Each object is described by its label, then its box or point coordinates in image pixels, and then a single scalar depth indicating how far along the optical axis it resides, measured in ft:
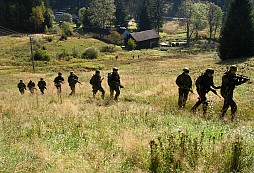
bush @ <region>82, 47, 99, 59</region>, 219.00
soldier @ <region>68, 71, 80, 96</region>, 64.13
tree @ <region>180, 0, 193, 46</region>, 285.84
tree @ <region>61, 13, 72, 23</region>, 361.51
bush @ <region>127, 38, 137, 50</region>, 265.13
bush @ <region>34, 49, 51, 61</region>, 203.92
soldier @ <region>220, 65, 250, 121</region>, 36.58
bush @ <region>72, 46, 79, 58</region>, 222.54
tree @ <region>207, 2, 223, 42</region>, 287.48
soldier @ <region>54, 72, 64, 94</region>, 65.00
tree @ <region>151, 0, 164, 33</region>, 319.47
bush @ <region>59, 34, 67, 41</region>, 268.41
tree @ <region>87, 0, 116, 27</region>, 320.70
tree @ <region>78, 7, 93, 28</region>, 338.13
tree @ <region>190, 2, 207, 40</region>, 281.13
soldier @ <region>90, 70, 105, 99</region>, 56.49
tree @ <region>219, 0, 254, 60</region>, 134.62
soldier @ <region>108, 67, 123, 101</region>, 52.34
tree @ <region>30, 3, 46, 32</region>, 290.97
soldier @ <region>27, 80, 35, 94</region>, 73.72
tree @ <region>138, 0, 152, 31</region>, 319.47
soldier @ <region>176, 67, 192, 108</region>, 43.21
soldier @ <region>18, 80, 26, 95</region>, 73.20
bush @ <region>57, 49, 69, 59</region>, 217.15
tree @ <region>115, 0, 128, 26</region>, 350.74
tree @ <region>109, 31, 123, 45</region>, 295.07
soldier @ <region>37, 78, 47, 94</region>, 70.18
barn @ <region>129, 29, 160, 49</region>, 276.33
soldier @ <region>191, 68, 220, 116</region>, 39.47
